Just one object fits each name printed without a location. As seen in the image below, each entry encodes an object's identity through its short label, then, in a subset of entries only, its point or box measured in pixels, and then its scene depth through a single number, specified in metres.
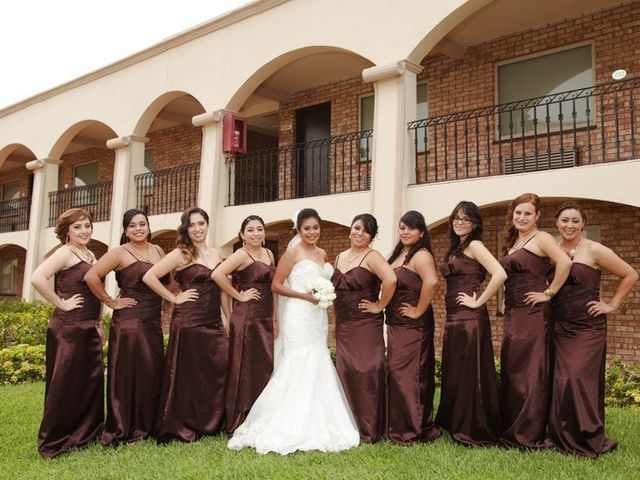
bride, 5.13
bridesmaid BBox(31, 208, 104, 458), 5.23
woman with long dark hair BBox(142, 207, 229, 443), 5.47
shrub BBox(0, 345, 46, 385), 9.62
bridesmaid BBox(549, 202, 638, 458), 4.80
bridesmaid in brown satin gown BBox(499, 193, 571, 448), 4.94
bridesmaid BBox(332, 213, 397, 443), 5.34
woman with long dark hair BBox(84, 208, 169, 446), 5.41
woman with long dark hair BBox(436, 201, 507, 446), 5.12
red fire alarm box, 12.00
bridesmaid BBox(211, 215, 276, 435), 5.65
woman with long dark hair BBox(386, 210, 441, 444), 5.26
